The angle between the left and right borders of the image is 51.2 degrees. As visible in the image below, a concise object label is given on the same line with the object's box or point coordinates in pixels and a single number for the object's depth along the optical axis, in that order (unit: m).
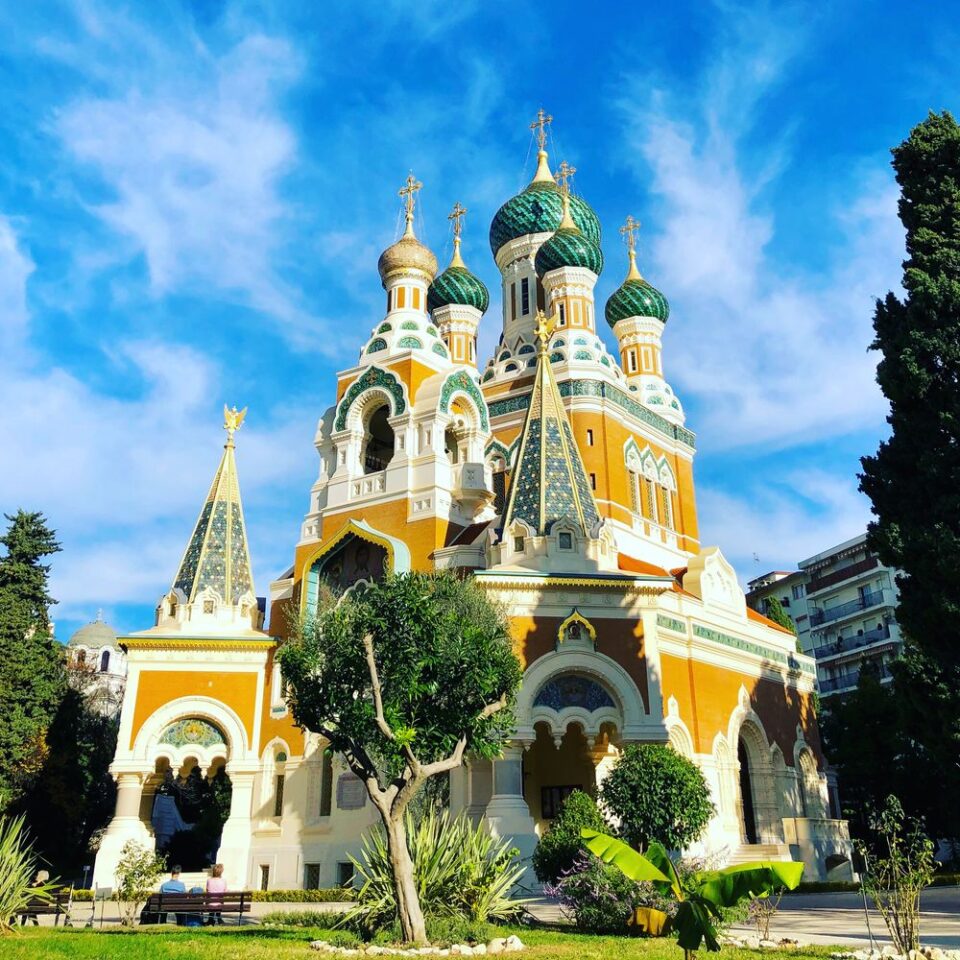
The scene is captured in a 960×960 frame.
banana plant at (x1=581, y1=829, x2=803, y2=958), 6.41
